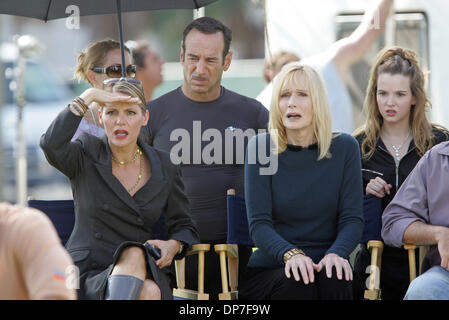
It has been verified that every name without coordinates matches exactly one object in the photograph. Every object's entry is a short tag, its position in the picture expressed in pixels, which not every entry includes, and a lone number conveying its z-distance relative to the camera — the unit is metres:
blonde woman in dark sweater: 8.80
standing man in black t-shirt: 9.89
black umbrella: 10.22
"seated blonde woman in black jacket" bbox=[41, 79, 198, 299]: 8.30
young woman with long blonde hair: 9.55
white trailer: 13.73
